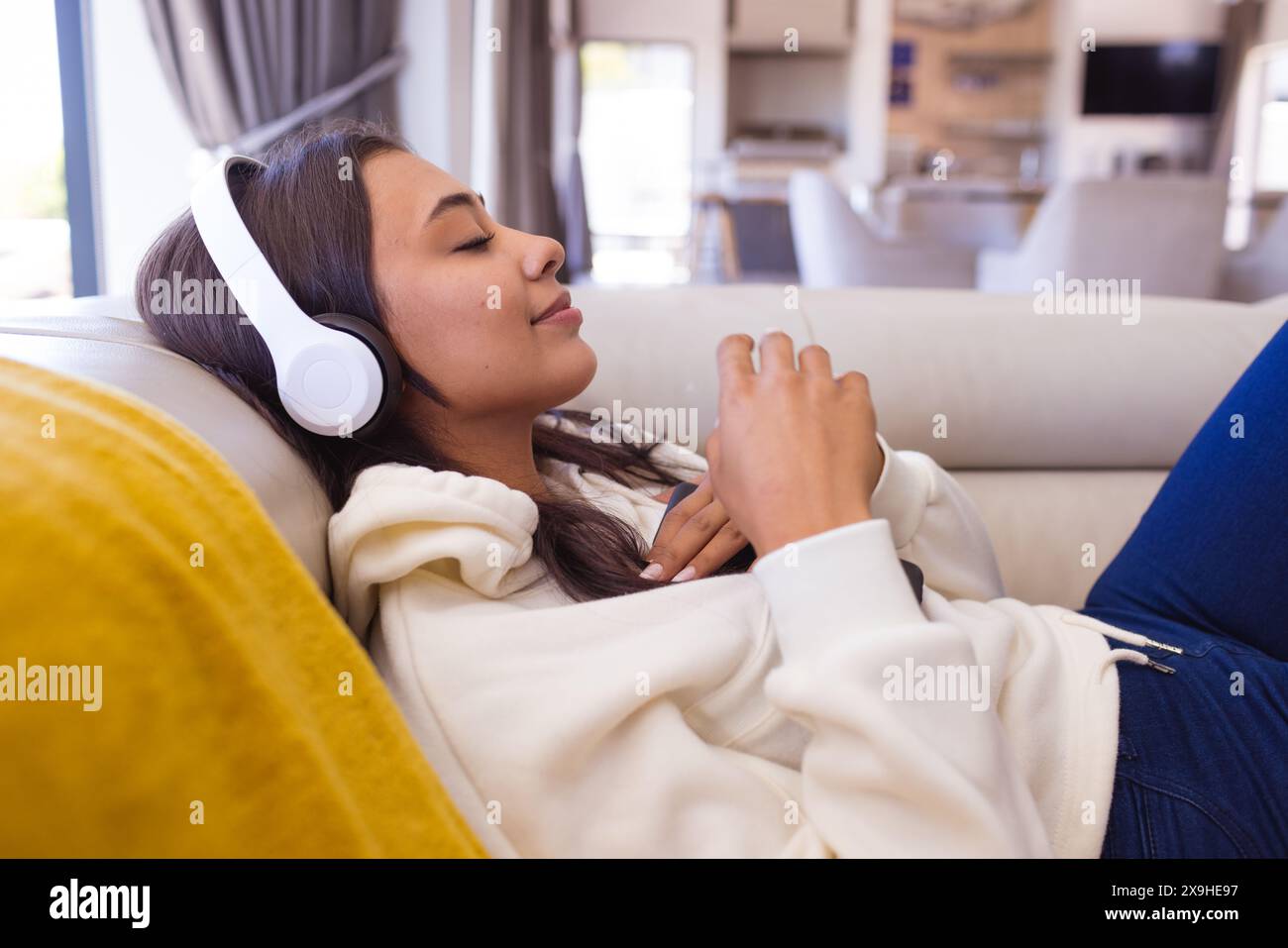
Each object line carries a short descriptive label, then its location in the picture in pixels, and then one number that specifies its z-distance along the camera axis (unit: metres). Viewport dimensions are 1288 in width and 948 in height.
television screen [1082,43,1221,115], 9.07
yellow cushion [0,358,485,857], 0.46
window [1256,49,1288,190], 8.68
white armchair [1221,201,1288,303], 4.07
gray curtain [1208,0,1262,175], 8.72
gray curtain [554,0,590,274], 6.62
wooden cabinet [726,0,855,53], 8.68
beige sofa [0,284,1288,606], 1.46
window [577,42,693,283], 8.85
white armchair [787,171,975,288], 4.08
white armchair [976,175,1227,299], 3.34
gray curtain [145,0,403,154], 2.66
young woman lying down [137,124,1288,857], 0.65
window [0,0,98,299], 2.64
